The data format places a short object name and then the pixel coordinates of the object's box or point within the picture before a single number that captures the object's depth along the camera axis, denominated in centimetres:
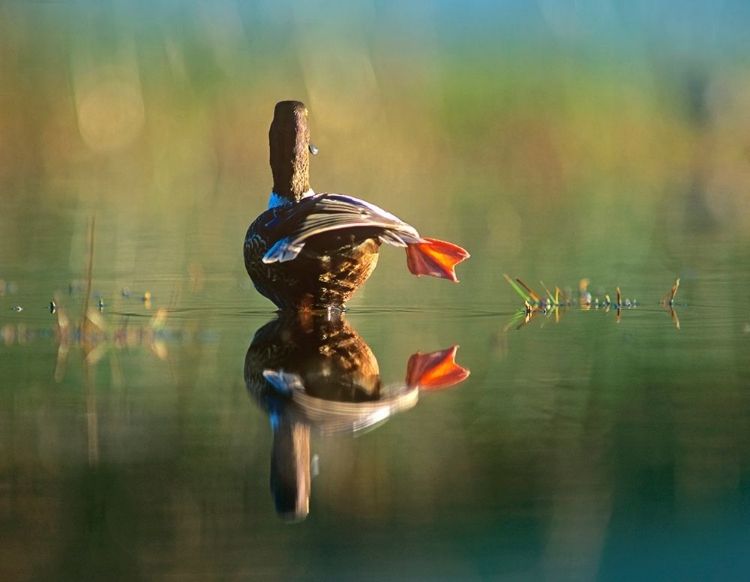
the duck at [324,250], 1197
